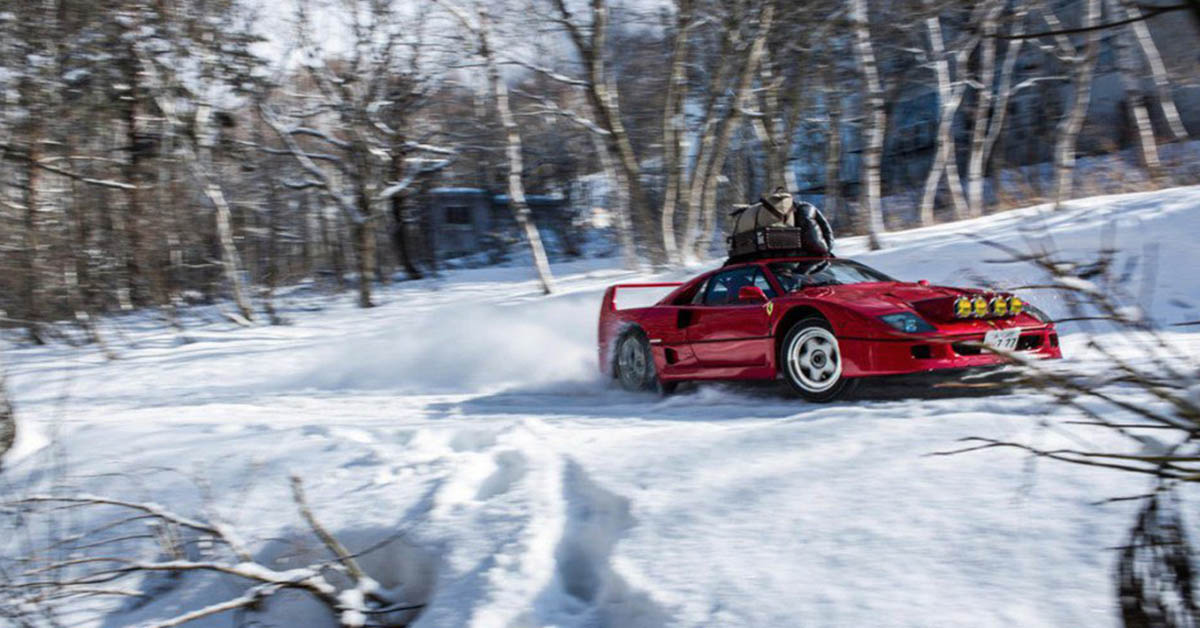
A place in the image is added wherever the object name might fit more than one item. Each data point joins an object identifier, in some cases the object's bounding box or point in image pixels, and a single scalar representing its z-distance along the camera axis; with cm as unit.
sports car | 628
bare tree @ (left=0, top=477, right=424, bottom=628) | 430
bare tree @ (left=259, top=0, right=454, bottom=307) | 1983
